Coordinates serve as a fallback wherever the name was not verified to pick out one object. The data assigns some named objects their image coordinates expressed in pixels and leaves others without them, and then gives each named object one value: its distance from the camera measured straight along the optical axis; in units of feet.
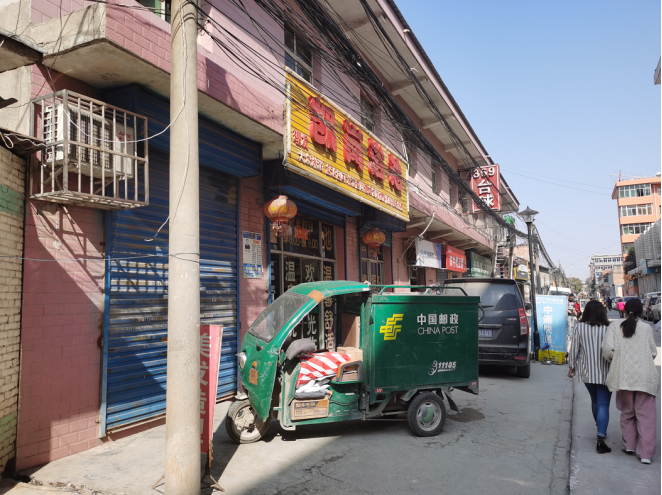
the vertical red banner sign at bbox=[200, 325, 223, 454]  13.12
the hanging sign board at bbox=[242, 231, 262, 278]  25.72
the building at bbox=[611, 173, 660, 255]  203.82
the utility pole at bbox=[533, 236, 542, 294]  99.30
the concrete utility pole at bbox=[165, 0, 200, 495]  11.61
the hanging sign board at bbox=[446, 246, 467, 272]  58.53
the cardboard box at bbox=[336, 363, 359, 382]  16.97
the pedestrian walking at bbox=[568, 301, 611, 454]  16.34
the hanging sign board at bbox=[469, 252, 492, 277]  77.77
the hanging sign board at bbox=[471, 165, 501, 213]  67.31
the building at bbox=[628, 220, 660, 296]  132.36
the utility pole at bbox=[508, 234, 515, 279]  86.02
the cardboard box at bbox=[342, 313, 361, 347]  19.06
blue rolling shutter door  17.84
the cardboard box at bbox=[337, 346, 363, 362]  17.82
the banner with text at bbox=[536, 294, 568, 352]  38.65
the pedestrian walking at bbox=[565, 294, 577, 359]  39.69
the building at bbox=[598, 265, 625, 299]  258.78
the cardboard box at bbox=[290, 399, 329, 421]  16.08
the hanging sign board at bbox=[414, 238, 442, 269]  49.52
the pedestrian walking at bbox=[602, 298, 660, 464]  15.30
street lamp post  38.65
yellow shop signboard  23.65
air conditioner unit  14.78
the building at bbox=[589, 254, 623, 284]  412.16
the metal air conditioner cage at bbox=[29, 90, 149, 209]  14.62
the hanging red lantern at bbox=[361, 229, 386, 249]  38.99
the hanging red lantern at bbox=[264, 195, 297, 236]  25.13
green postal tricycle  16.11
